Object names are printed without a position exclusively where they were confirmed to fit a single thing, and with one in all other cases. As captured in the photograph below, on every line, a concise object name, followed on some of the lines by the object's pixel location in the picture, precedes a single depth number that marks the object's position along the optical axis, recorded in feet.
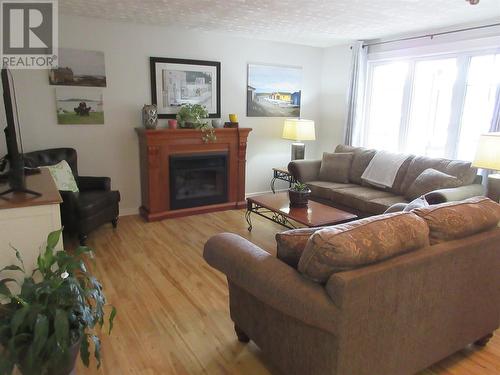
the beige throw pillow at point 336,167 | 15.66
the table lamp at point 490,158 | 10.05
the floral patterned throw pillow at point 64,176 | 12.01
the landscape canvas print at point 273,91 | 17.44
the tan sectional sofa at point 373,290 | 4.98
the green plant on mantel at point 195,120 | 15.08
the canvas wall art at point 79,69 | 13.23
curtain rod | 12.72
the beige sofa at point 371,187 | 11.94
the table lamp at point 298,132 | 17.08
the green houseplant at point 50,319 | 5.00
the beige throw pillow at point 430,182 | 11.98
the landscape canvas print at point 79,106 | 13.51
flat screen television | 6.64
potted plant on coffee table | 12.19
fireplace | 14.60
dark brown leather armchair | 11.66
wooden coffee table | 10.94
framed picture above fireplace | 15.01
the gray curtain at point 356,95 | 16.94
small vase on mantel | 14.23
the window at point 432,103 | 13.29
